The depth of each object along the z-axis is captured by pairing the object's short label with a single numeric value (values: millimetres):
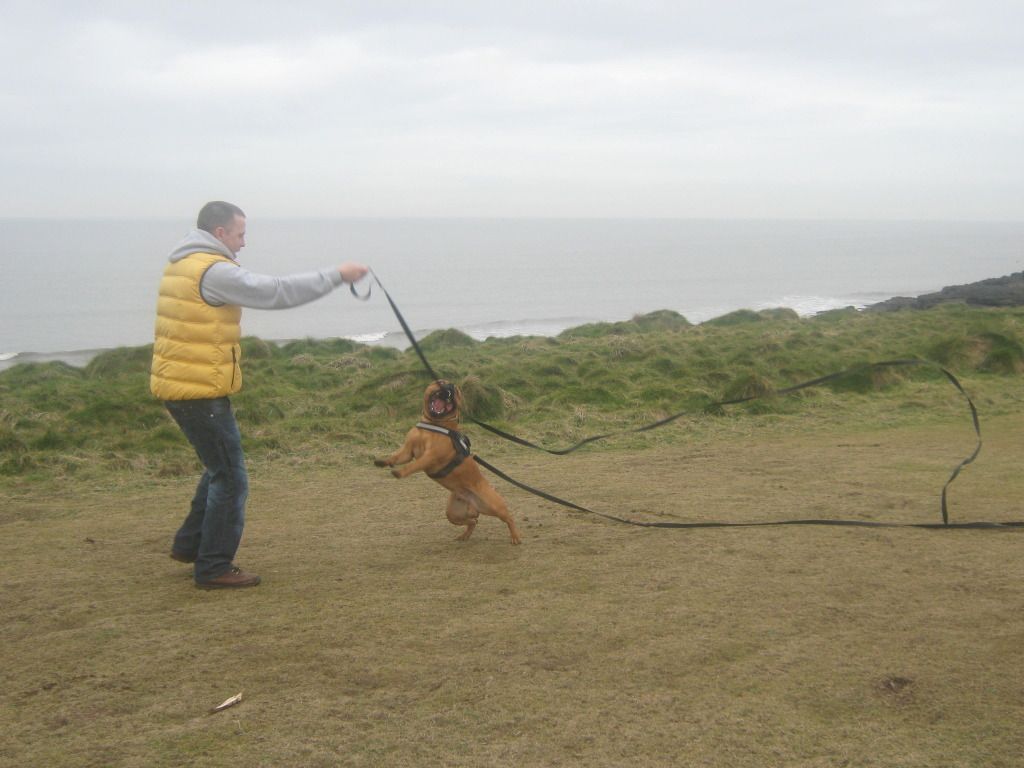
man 4758
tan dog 5641
